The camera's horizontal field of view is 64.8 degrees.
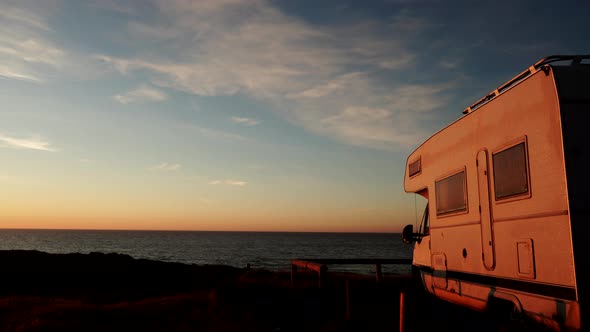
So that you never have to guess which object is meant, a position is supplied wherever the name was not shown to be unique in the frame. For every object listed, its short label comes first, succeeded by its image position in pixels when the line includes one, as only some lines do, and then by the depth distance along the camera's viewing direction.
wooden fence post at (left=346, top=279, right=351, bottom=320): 8.94
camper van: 4.81
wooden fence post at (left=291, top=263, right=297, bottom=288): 14.29
